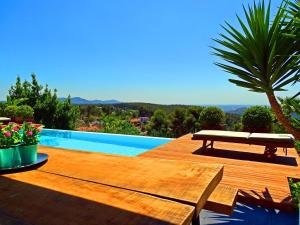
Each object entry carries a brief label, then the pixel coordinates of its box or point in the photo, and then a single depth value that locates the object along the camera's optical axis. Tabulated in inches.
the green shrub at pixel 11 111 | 352.8
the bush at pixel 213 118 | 286.7
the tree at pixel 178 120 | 369.4
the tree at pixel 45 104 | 403.7
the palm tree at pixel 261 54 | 98.6
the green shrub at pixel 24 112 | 349.4
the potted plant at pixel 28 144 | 63.3
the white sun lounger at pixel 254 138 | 170.9
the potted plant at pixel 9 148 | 60.9
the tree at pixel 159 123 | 366.1
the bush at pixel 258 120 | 257.1
